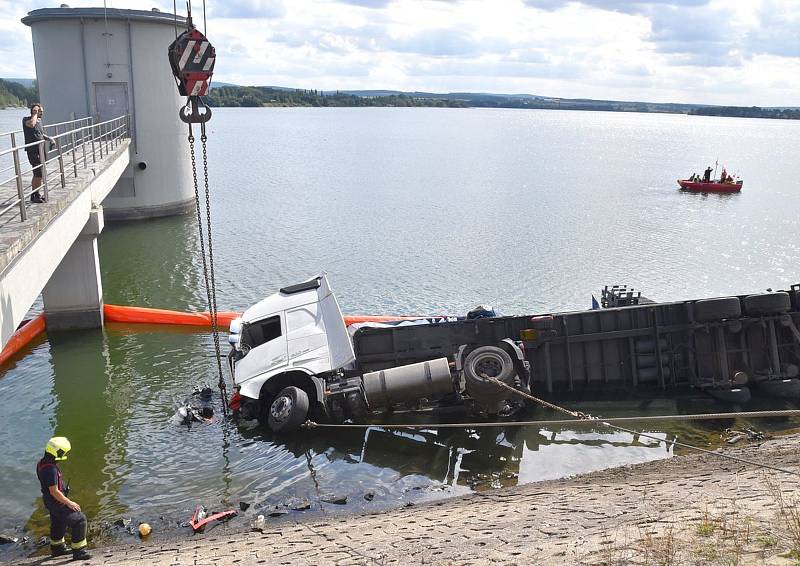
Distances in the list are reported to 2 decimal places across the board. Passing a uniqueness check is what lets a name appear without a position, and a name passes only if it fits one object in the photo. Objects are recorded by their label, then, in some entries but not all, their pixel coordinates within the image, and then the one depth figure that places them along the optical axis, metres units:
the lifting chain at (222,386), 15.13
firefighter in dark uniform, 9.39
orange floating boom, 21.23
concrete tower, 31.44
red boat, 52.97
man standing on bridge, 15.27
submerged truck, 14.09
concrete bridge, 11.66
